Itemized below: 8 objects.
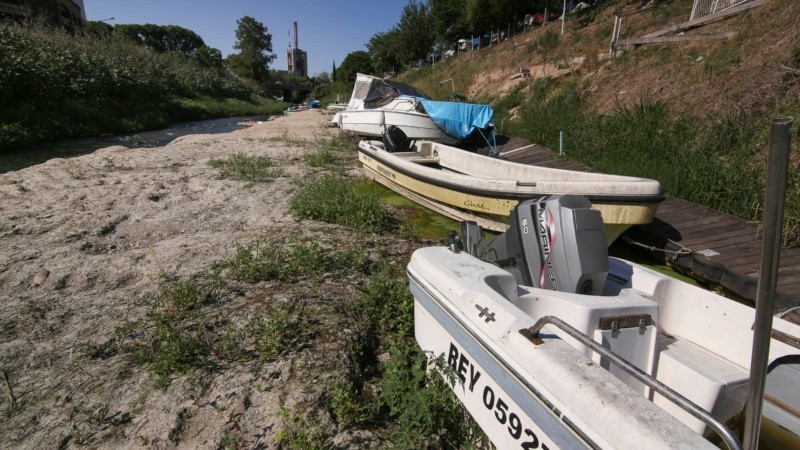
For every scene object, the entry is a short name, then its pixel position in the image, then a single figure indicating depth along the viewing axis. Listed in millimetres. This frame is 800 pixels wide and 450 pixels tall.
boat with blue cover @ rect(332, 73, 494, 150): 9891
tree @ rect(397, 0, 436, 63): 43975
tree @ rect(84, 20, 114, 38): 18525
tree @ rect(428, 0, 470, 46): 38562
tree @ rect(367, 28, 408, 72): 46688
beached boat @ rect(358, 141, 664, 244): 4539
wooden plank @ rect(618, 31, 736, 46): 9625
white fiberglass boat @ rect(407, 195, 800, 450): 1506
